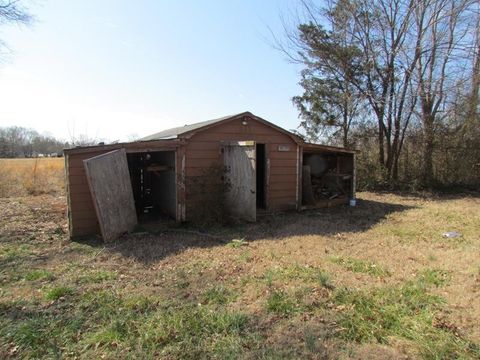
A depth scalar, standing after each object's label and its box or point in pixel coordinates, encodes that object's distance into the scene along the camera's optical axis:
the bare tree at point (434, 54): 13.52
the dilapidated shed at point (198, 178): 6.81
